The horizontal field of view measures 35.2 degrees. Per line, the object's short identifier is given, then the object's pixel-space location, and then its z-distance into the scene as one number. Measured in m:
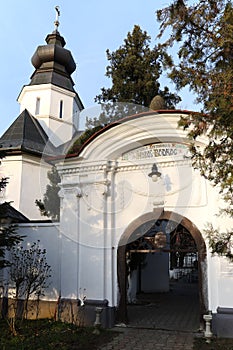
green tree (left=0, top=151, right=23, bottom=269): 8.26
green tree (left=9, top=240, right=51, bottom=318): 9.64
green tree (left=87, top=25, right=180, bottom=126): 17.47
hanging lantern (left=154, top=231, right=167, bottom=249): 9.06
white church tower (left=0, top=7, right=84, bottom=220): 16.45
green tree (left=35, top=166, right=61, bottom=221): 14.41
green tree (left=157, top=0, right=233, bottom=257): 4.86
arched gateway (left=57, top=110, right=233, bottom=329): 8.72
